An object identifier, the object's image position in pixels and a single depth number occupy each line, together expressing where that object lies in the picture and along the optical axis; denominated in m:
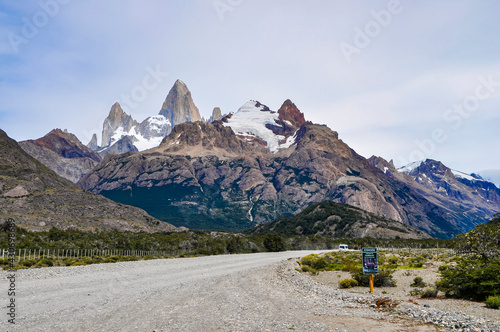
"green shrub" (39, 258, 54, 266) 41.41
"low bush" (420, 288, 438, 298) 21.36
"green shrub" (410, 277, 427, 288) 26.61
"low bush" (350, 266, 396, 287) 27.38
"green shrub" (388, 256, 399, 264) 50.83
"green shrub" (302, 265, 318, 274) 39.10
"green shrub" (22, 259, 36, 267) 39.78
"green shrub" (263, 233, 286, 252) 105.25
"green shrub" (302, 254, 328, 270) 46.49
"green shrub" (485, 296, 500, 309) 17.47
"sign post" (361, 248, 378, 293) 22.25
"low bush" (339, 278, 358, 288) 27.14
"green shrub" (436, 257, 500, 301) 19.78
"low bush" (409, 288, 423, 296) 22.53
